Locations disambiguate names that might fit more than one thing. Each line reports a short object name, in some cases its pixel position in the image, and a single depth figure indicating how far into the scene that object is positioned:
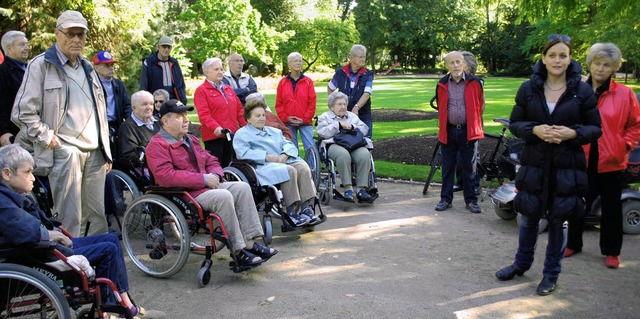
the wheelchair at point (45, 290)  2.92
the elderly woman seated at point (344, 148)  6.82
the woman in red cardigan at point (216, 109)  6.69
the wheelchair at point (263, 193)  5.49
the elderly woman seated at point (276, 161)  5.57
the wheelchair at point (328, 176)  6.87
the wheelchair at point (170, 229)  4.40
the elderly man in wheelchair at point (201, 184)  4.47
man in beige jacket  4.37
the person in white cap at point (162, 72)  7.78
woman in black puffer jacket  4.06
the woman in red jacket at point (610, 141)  4.64
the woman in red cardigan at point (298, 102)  7.77
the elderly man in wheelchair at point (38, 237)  2.99
